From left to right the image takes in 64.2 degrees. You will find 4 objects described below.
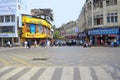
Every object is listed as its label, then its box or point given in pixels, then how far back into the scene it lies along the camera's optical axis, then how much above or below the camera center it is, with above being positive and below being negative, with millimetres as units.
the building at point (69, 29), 44529 +5423
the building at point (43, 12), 34613 +10827
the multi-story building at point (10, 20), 23389 +5140
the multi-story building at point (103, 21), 19016 +3765
